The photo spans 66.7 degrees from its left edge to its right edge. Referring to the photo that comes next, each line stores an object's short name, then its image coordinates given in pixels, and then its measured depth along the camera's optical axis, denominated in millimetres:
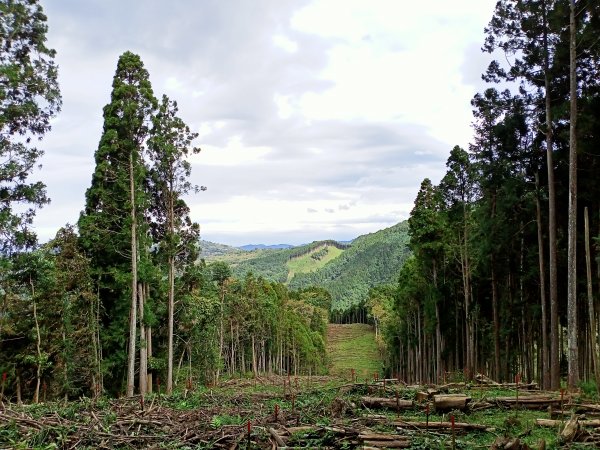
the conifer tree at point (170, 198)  21703
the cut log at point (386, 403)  11891
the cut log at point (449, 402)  11156
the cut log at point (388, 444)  7785
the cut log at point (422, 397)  12211
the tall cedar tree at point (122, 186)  19594
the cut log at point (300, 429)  8977
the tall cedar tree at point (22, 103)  12969
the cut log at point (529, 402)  11648
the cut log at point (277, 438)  8078
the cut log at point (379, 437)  7984
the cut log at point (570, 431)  7805
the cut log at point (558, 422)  8672
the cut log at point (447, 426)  9055
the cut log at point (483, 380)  16548
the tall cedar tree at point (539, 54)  15164
